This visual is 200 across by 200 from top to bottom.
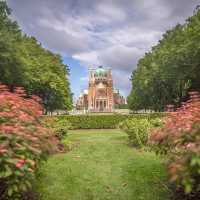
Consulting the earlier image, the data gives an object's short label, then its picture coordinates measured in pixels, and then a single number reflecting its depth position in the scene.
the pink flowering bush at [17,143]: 4.41
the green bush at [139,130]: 14.49
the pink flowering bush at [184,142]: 4.30
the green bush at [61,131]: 13.78
